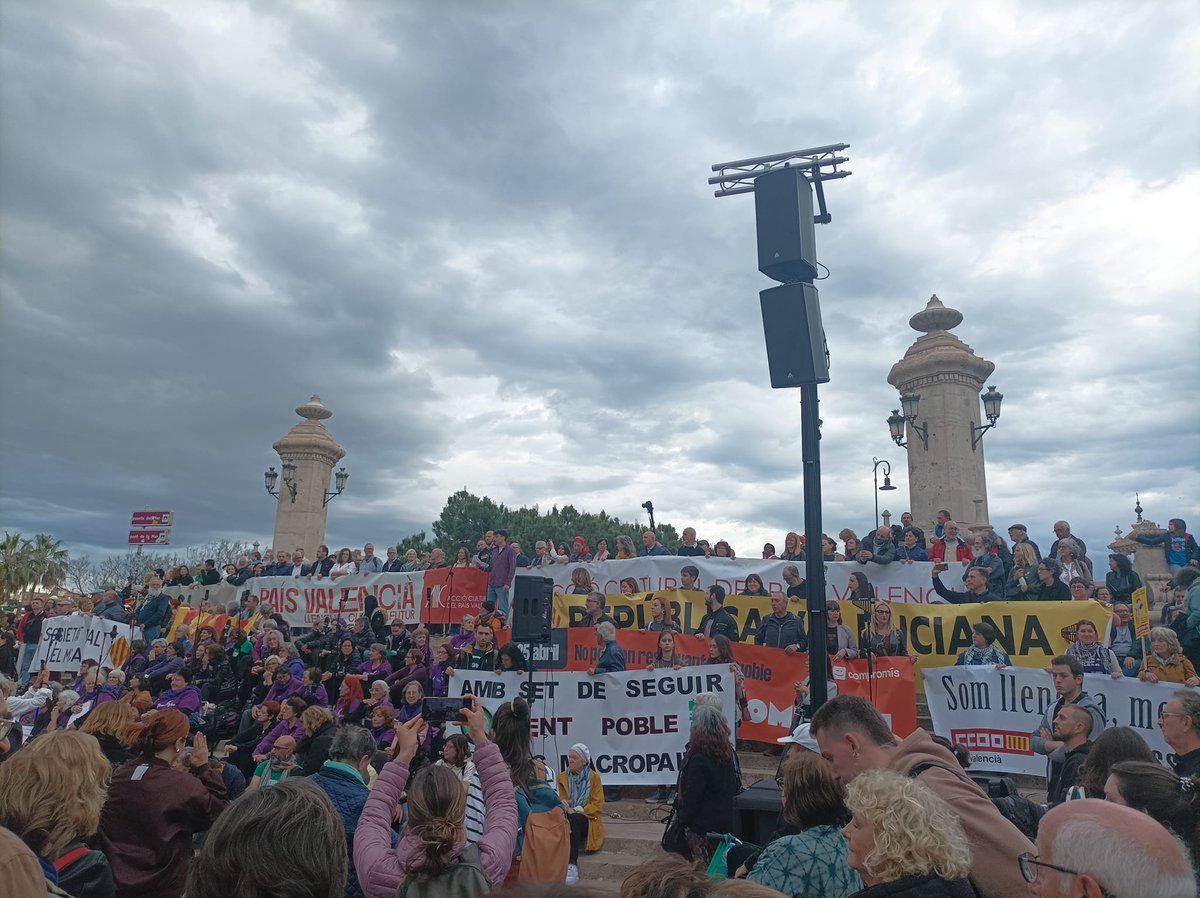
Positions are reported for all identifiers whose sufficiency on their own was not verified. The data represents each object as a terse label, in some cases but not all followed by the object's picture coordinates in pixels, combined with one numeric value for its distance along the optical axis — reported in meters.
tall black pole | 4.84
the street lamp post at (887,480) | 21.88
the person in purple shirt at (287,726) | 7.96
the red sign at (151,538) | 25.28
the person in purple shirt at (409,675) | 10.72
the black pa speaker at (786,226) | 5.40
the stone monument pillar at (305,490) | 27.97
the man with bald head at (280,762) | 6.38
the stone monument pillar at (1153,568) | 19.41
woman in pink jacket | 2.92
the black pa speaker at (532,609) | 8.27
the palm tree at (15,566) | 40.00
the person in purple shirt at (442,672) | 10.59
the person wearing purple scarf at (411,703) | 9.57
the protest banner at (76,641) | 15.73
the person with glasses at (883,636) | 9.77
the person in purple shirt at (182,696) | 10.25
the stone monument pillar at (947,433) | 20.55
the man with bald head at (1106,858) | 1.84
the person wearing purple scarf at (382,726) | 8.85
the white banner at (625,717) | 9.38
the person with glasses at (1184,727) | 4.18
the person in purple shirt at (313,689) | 10.25
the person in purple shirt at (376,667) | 11.23
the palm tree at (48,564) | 42.94
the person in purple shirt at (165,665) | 12.84
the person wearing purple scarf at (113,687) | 11.89
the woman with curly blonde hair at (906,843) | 2.34
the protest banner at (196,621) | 16.88
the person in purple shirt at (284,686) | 10.66
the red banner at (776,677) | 9.32
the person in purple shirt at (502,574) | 15.38
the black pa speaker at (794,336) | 5.33
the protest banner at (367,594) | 16.61
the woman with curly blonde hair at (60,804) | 2.79
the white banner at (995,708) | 8.65
